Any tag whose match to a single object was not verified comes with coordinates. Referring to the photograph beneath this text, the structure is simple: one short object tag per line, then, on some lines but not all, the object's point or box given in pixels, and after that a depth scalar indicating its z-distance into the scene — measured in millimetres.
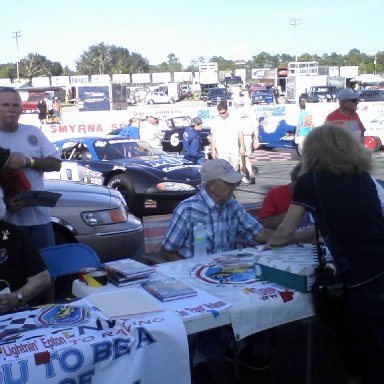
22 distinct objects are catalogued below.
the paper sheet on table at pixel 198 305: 2777
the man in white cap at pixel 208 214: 3984
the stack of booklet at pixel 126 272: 3160
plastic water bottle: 3907
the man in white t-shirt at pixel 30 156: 3898
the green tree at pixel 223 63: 123456
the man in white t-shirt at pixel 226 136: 10703
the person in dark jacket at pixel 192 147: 11461
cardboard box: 3068
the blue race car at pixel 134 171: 9312
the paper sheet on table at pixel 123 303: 2682
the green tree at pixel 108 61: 106438
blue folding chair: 3758
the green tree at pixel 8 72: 95412
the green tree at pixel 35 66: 97625
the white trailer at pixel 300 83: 44125
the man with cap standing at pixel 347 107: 7070
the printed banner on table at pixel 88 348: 2307
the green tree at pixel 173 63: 134500
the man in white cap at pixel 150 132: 12844
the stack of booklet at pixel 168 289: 2934
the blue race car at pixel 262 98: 44500
